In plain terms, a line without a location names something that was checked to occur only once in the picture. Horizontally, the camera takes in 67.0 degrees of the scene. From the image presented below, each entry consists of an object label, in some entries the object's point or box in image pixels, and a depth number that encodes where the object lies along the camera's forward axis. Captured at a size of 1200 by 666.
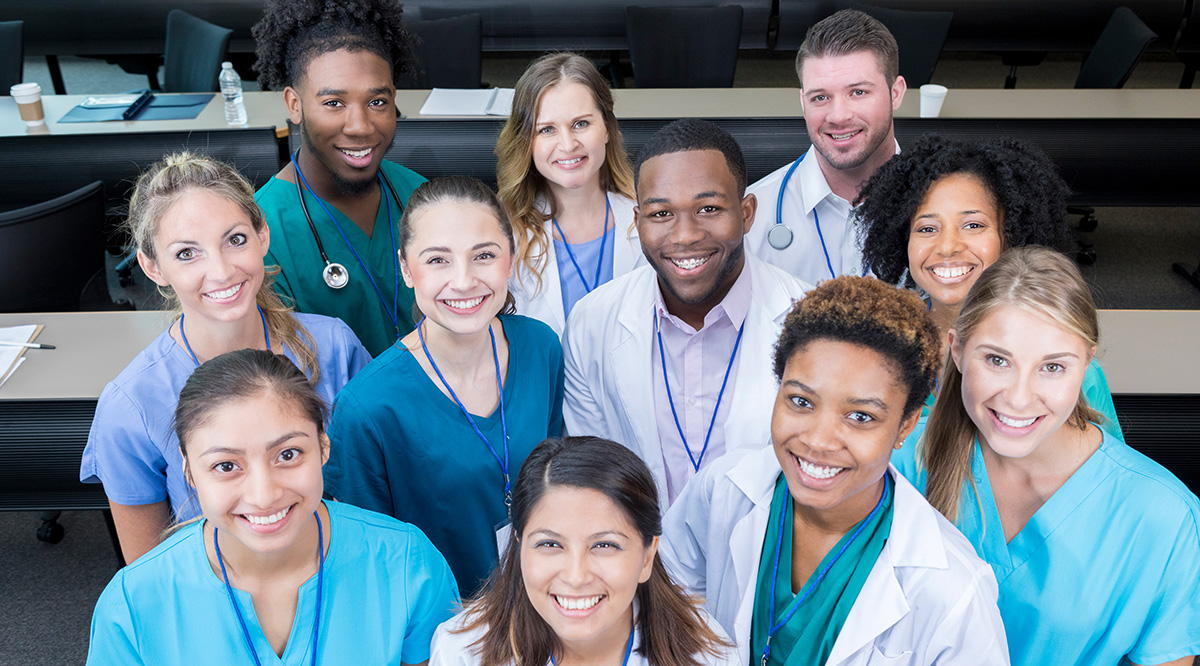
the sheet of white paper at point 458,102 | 4.21
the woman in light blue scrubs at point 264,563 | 1.59
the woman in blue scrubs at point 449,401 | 1.92
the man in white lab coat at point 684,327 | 2.09
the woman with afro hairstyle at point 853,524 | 1.60
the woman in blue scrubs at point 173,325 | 1.94
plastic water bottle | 4.15
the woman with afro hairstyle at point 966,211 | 2.00
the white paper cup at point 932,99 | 4.10
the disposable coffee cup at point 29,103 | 4.18
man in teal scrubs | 2.36
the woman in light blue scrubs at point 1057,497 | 1.65
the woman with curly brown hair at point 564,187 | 2.58
